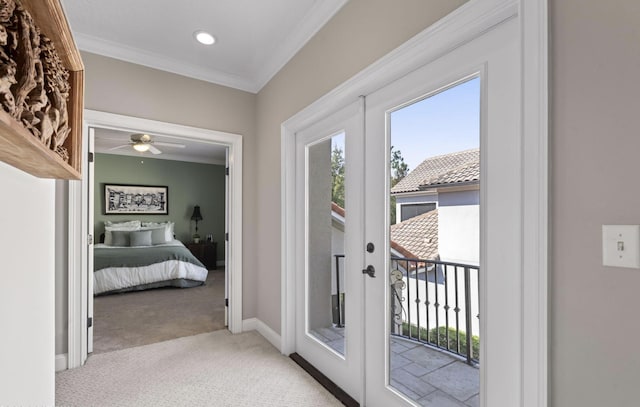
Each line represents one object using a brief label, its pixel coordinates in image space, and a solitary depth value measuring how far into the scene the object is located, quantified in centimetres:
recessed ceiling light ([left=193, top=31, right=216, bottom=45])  242
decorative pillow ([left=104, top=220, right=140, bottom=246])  580
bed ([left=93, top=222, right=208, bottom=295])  449
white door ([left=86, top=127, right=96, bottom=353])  257
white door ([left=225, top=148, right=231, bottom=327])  317
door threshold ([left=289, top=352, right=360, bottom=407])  189
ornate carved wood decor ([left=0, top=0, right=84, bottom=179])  61
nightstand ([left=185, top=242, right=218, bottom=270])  677
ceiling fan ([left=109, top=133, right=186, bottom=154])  448
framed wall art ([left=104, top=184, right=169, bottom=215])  629
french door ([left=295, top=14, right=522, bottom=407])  118
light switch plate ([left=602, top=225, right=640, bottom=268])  81
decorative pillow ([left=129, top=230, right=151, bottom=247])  572
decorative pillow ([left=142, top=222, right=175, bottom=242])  640
